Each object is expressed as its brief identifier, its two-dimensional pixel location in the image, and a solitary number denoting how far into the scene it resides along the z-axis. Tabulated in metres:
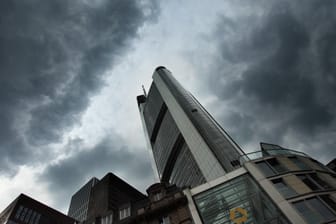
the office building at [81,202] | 127.50
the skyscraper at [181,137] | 66.27
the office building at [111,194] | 65.43
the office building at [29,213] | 81.38
